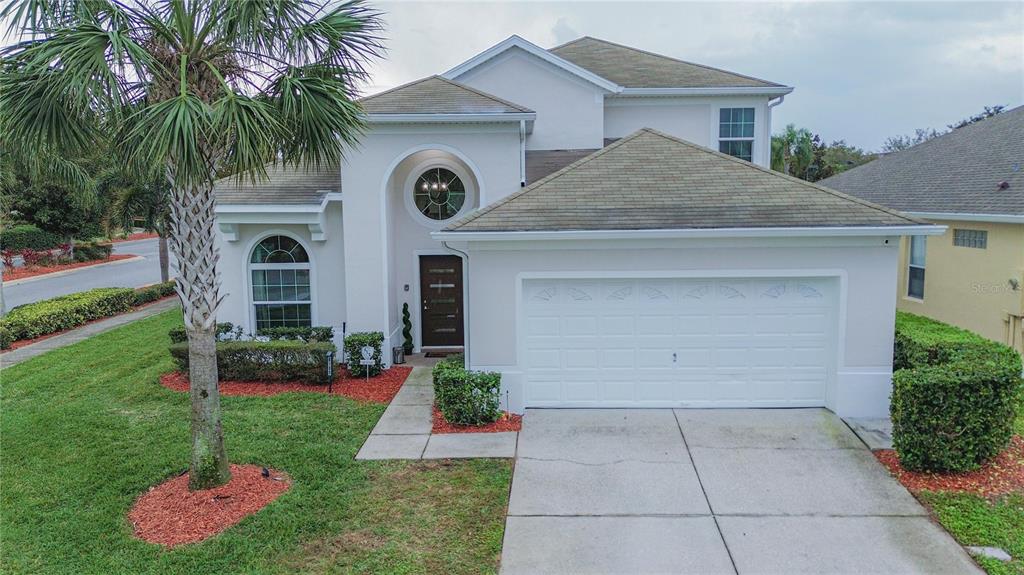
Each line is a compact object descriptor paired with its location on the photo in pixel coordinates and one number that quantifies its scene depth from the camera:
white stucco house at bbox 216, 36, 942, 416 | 9.24
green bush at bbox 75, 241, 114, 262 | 35.72
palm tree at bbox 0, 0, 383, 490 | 5.68
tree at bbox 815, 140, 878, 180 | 40.59
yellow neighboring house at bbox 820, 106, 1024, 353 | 12.39
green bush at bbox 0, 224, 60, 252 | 33.19
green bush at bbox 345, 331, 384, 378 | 11.88
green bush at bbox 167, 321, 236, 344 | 12.78
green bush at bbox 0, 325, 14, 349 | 14.85
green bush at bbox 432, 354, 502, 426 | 9.02
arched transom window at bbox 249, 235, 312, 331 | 12.99
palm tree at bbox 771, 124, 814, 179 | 35.44
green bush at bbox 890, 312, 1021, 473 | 7.10
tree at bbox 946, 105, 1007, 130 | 43.03
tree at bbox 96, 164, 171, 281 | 20.19
